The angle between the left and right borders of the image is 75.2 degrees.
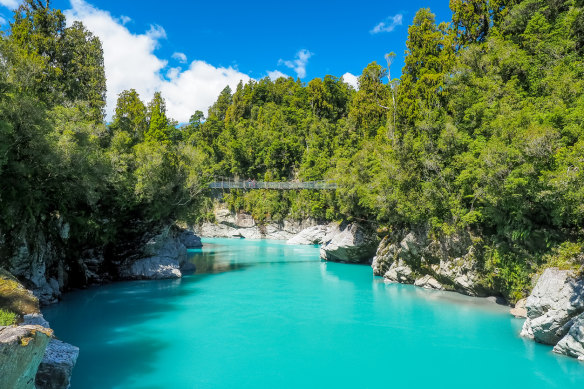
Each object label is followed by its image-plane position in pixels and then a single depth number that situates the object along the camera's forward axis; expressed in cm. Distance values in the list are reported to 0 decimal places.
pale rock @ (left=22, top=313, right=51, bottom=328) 733
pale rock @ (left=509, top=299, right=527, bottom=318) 1243
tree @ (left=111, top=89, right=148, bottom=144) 2764
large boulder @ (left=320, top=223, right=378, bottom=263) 2612
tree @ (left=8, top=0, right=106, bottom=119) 1808
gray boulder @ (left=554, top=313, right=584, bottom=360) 873
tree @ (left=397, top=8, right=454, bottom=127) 1953
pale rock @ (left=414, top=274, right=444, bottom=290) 1739
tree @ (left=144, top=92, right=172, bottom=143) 2561
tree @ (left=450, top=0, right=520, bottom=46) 2016
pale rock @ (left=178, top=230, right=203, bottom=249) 3753
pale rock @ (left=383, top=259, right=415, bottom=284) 1898
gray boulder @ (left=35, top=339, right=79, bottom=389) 643
